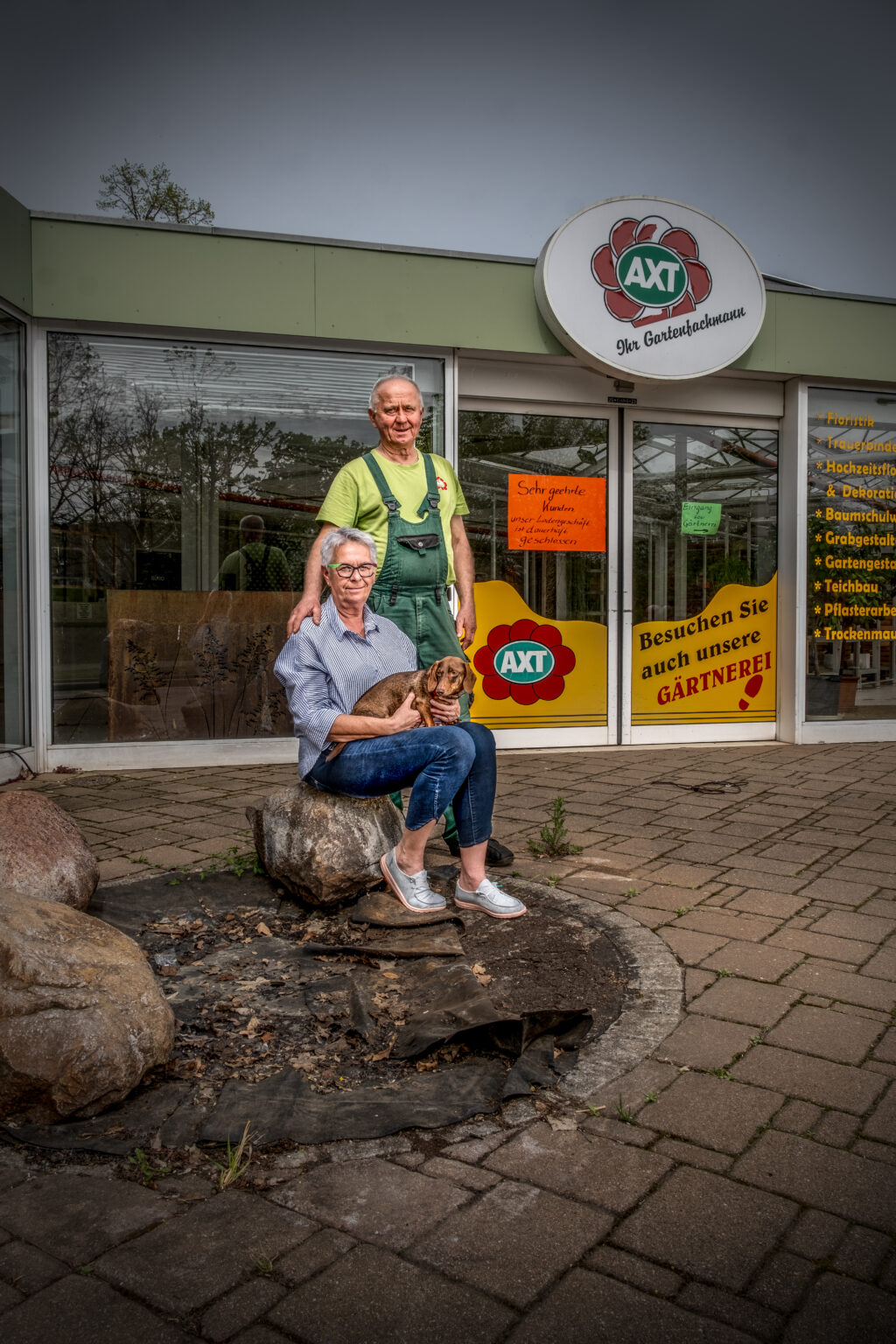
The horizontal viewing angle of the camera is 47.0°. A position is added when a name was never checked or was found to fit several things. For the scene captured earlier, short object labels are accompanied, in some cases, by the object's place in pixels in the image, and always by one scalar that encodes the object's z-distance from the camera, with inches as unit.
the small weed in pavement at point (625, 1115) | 96.0
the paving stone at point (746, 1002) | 120.2
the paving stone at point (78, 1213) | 77.3
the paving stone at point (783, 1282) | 70.7
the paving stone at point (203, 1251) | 71.8
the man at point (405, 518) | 177.5
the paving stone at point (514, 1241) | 72.9
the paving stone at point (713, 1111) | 93.3
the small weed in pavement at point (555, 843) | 193.3
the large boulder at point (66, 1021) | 93.4
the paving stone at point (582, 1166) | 84.0
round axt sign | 310.2
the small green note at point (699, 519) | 355.3
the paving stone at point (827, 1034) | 110.7
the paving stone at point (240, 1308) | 67.9
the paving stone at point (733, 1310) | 68.2
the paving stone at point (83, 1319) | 67.2
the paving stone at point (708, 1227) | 74.7
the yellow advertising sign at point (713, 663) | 352.8
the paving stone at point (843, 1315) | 67.7
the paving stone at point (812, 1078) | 100.0
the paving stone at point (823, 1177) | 82.0
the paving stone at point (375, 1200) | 79.0
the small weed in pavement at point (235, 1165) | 85.0
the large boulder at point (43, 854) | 143.8
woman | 148.8
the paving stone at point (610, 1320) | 67.3
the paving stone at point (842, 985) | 125.4
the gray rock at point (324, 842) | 155.5
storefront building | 286.8
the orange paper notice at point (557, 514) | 337.1
